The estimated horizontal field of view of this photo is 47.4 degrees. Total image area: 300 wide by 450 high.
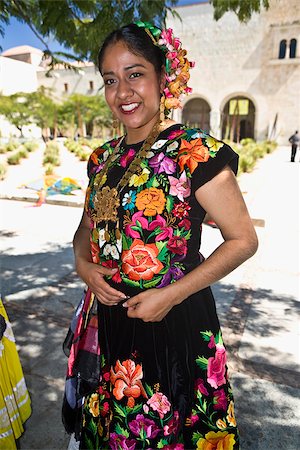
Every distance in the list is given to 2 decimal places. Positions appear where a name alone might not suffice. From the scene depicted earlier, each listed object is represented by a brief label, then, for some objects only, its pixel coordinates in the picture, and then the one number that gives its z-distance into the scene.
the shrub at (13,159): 14.27
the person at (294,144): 15.76
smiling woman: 1.25
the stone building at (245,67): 28.39
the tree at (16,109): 31.86
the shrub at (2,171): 12.05
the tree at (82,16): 3.25
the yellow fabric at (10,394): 1.79
